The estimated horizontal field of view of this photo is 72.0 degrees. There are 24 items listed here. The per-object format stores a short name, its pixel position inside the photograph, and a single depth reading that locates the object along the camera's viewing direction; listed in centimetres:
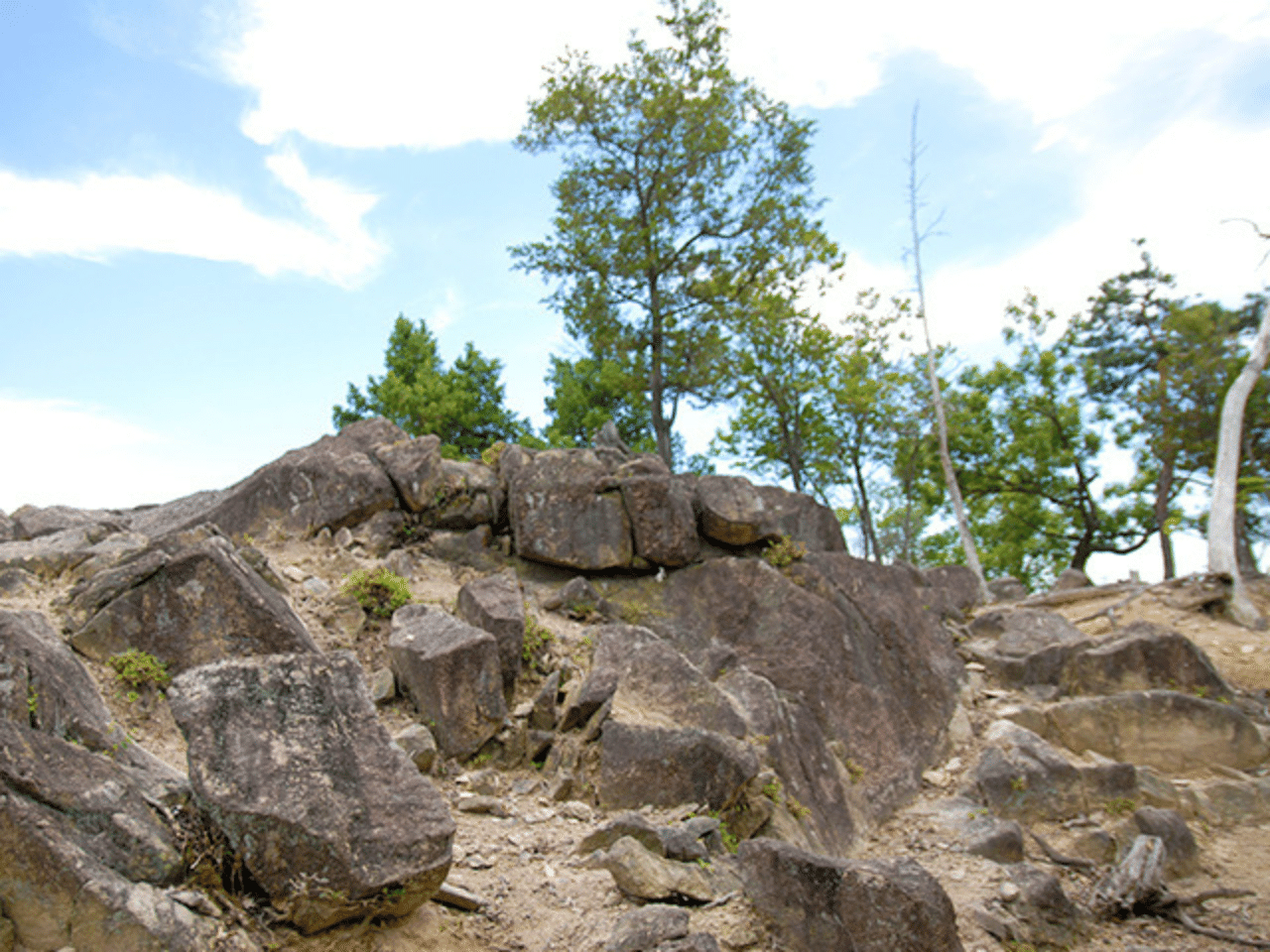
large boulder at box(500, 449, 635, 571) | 1091
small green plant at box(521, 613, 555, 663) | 868
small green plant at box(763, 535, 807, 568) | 1144
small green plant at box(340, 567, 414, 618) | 871
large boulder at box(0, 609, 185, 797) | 467
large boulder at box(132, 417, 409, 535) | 1082
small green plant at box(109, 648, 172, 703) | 632
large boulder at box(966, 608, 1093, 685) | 1319
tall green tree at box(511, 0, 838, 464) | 2422
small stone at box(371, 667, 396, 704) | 750
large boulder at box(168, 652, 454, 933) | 408
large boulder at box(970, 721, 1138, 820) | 1009
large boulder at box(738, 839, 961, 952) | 505
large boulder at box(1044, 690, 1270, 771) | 1138
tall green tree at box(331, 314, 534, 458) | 2862
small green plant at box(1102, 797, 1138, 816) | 1002
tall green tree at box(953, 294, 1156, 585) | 2886
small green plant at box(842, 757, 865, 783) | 964
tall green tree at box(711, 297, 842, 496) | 2555
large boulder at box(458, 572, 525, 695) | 812
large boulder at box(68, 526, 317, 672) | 660
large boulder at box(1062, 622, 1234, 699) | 1273
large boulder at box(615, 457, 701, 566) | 1109
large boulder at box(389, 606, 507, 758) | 723
